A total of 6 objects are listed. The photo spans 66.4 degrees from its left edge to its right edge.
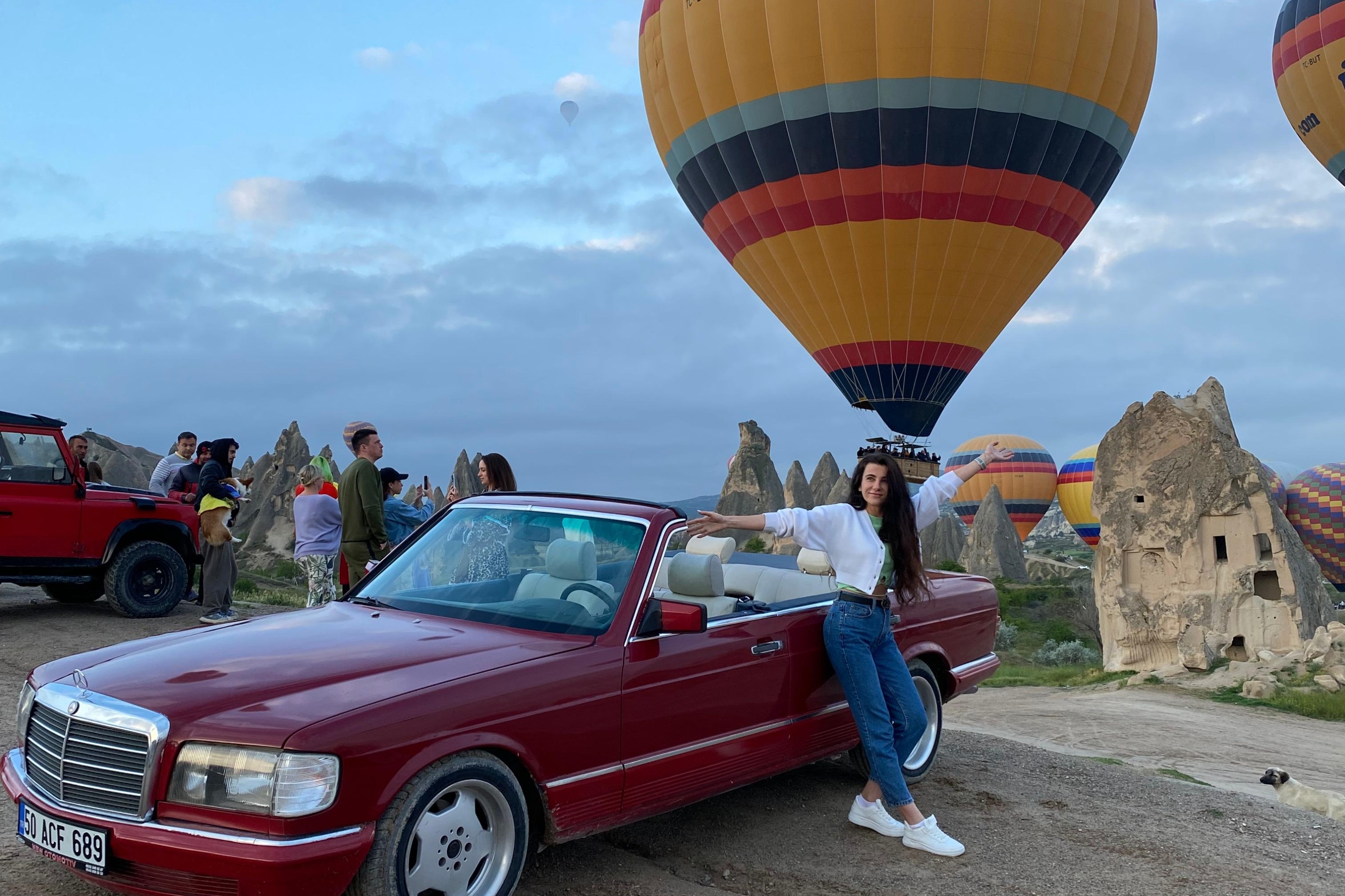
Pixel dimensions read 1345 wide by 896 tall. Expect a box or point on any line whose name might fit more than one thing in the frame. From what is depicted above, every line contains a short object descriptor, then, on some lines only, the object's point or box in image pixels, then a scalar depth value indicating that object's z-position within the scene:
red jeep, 10.64
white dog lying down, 7.30
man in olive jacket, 8.37
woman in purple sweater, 9.84
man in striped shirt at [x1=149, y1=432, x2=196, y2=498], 12.47
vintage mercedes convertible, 3.32
